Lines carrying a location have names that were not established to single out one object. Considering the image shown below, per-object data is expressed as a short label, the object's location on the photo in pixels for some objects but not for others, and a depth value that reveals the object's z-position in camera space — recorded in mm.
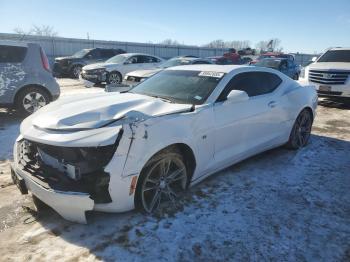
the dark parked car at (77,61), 18562
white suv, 9891
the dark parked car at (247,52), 32300
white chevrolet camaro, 3029
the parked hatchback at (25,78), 7586
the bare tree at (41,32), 59550
